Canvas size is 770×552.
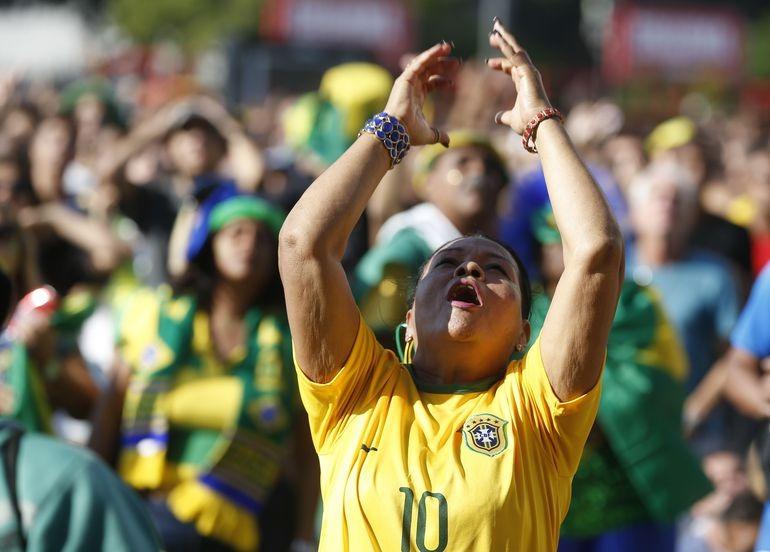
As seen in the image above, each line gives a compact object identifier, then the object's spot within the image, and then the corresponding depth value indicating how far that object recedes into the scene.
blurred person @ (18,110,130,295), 12.85
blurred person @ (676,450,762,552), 12.25
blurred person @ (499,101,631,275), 11.94
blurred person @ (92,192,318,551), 10.45
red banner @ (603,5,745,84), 52.53
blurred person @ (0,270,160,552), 6.16
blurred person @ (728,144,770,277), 15.53
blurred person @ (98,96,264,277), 14.53
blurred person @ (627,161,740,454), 14.05
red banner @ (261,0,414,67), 51.06
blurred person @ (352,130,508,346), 10.76
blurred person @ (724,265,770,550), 9.71
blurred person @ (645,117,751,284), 15.34
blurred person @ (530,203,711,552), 10.43
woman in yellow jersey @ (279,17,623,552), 6.07
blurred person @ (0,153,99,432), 10.09
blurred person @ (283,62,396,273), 15.01
